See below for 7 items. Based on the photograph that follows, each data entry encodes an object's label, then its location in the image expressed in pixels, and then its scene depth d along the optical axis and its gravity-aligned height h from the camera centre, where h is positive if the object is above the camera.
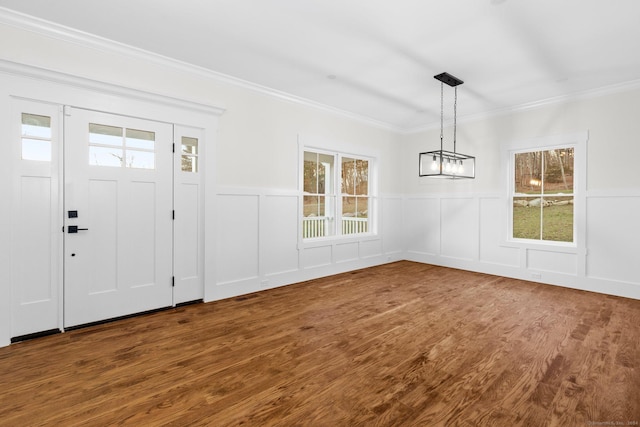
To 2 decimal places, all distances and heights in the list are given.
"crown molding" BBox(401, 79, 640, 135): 4.24 +1.74
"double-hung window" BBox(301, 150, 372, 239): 5.27 +0.32
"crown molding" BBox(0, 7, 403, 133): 2.75 +1.69
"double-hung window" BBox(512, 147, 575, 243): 4.86 +0.30
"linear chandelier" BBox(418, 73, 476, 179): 3.87 +0.70
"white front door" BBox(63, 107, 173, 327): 3.07 -0.06
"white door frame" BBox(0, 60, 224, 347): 2.74 +1.09
